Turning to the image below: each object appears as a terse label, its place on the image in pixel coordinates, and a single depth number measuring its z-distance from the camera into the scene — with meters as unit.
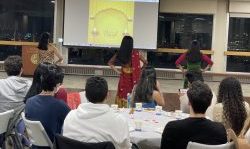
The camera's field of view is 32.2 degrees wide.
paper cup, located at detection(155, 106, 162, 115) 4.48
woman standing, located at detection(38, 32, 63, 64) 8.45
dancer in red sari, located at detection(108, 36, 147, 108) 6.66
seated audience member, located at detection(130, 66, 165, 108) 4.88
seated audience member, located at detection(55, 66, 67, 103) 4.20
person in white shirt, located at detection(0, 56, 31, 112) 4.33
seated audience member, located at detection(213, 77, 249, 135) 3.35
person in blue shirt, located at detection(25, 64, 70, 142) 3.33
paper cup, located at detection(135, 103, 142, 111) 4.56
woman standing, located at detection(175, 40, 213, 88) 8.47
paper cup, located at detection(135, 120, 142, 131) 3.62
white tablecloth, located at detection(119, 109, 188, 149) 3.40
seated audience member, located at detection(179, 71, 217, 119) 4.90
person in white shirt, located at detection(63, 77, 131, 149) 2.81
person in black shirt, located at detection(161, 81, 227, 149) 2.81
